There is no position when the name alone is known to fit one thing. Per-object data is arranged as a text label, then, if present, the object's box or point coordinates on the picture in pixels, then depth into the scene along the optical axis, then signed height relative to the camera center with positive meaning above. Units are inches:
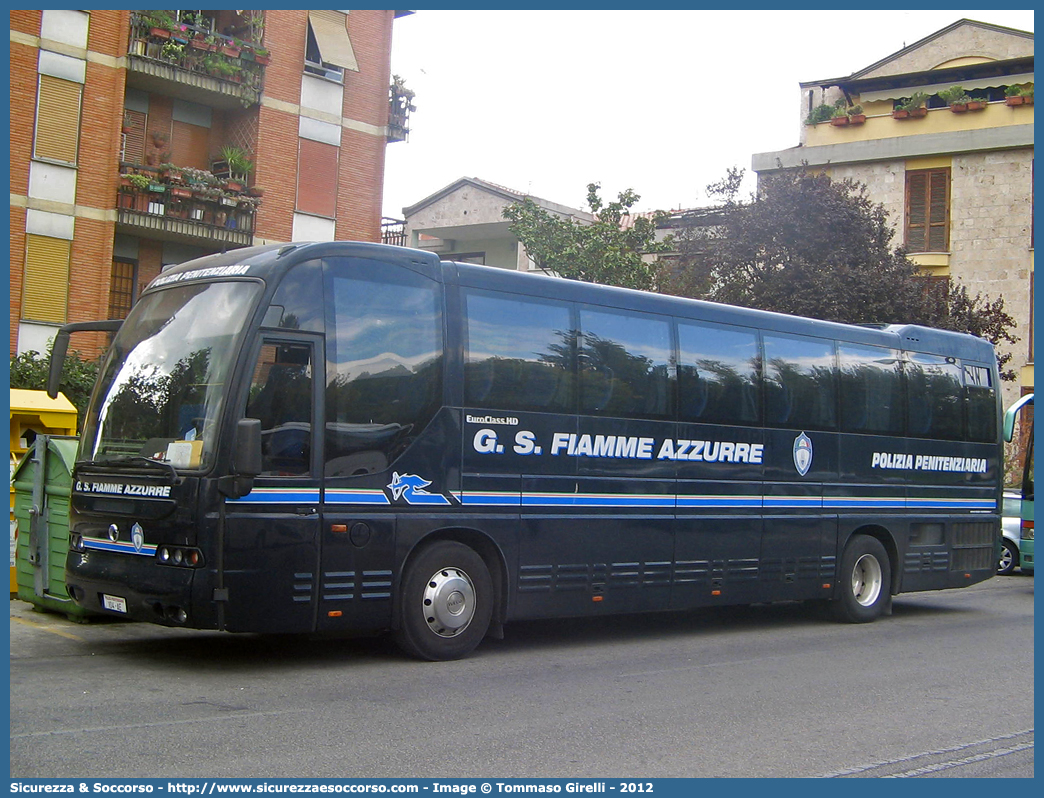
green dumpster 416.5 -26.0
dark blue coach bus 339.3 +3.1
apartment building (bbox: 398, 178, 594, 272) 1648.6 +341.8
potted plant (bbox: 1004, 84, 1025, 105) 1246.9 +416.0
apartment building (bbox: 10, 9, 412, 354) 917.8 +266.5
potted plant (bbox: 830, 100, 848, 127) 1331.2 +410.4
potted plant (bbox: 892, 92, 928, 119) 1291.8 +411.2
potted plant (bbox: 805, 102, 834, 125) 1359.5 +420.4
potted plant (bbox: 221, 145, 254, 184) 1022.4 +251.6
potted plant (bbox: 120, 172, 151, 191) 951.6 +216.2
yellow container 527.2 +12.6
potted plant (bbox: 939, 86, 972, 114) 1274.6 +425.1
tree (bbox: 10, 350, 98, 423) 863.7 +51.6
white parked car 804.0 -34.2
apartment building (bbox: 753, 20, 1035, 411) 1244.5 +357.8
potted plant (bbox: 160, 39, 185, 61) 972.6 +329.6
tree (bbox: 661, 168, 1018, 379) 932.0 +176.2
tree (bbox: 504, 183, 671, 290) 1106.7 +217.0
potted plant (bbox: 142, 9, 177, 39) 968.9 +351.7
